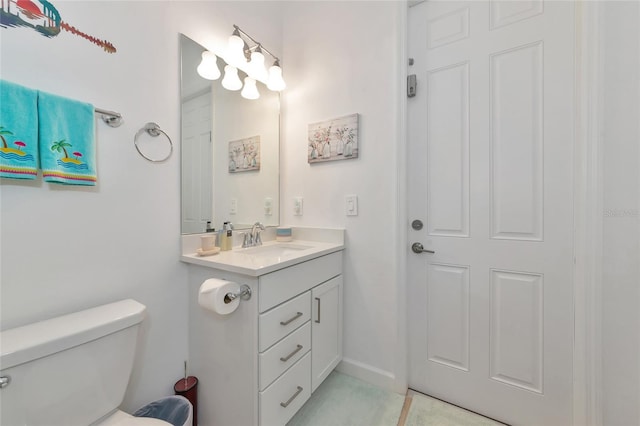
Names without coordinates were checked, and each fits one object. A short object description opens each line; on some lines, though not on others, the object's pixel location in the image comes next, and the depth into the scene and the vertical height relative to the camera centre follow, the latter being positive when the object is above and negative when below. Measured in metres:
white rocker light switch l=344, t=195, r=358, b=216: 1.57 +0.03
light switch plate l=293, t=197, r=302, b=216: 1.78 +0.03
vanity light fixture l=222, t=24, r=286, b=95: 1.45 +0.94
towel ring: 1.10 +0.37
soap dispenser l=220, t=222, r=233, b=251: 1.39 -0.15
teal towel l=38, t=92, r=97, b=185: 0.84 +0.26
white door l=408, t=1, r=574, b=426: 1.14 +0.02
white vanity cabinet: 1.02 -0.64
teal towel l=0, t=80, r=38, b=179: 0.76 +0.26
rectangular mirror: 1.29 +0.36
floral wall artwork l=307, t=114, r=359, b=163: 1.57 +0.47
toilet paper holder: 0.99 -0.34
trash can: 1.09 -0.89
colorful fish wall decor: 0.80 +0.67
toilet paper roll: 0.97 -0.34
